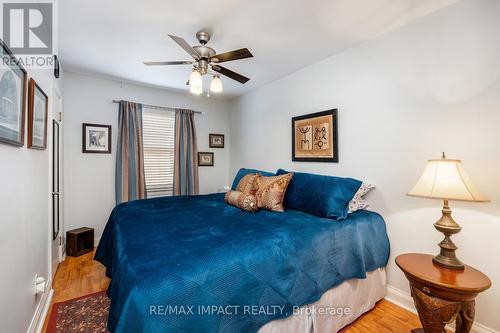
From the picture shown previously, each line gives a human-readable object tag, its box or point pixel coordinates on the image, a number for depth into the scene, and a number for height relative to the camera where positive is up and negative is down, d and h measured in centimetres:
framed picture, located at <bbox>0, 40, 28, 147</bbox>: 117 +38
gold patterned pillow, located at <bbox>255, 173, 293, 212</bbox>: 229 -26
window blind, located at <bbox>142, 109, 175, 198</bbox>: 382 +25
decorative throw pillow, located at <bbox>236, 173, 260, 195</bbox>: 248 -20
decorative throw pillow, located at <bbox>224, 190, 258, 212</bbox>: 230 -36
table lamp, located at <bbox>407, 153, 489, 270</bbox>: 143 -16
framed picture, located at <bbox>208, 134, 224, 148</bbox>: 446 +50
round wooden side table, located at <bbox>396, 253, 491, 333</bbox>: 135 -76
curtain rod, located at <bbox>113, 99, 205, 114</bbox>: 378 +98
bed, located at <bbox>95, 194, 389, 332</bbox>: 106 -57
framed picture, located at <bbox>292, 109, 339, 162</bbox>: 269 +36
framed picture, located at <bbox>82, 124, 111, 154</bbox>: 336 +40
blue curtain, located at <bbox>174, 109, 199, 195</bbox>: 399 +19
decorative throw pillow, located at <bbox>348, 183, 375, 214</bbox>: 222 -33
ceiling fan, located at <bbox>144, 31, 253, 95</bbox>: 192 +92
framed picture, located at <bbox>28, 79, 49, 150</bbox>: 161 +38
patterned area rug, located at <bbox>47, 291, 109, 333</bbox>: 179 -124
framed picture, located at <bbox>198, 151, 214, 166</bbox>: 435 +14
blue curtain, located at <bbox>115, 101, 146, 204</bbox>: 352 +16
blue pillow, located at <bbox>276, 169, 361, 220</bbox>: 206 -27
